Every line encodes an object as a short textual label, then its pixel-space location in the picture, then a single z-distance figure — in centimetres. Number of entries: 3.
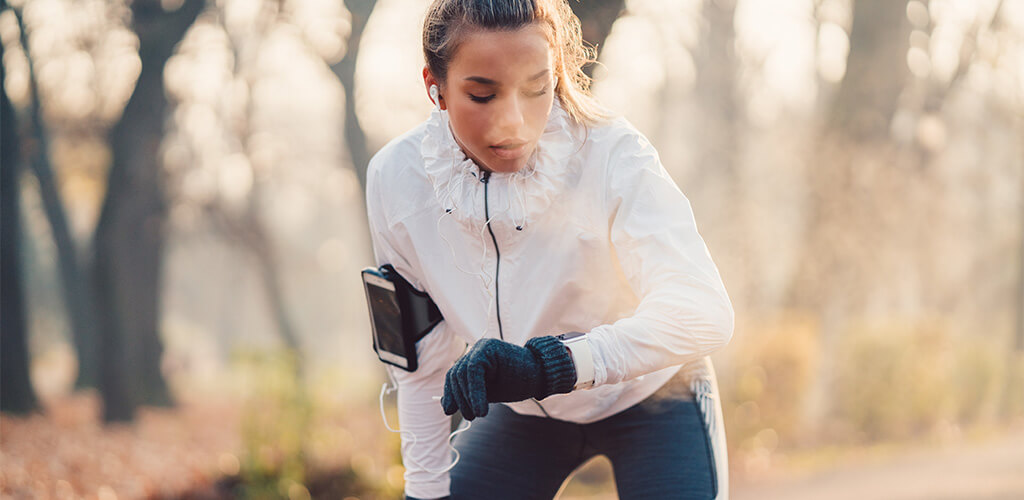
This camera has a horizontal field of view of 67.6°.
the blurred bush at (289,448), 482
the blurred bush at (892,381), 878
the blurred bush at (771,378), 755
